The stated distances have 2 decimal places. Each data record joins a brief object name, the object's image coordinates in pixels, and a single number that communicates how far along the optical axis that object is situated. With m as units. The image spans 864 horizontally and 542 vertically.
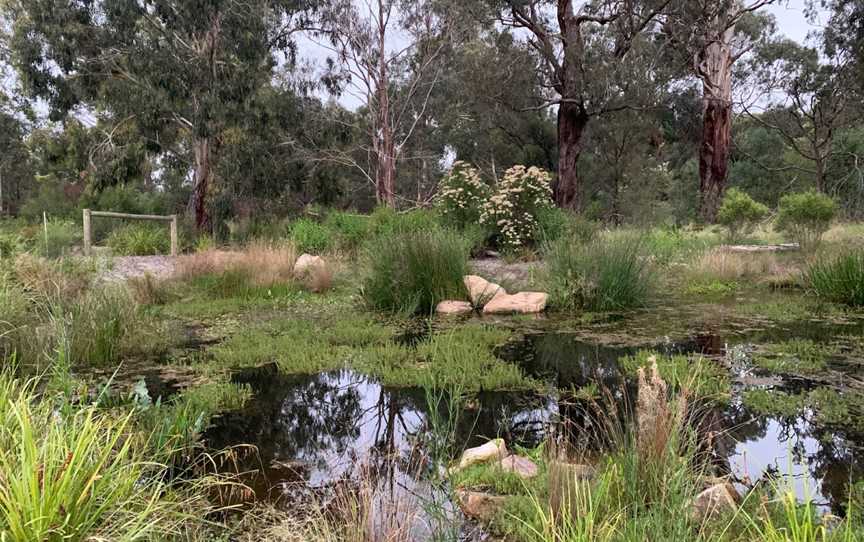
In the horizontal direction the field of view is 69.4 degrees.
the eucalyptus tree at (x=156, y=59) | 15.09
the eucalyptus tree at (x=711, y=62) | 17.38
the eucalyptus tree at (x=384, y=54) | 20.28
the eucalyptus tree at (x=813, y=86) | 22.66
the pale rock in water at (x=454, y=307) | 7.10
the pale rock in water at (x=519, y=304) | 7.14
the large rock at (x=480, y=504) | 2.47
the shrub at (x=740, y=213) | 14.59
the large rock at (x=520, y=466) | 2.71
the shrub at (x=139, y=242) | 12.96
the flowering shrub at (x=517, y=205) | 11.27
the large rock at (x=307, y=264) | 9.29
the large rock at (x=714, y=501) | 2.11
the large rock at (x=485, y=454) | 2.85
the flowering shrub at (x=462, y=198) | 12.06
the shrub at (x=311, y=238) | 12.02
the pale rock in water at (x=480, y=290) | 7.43
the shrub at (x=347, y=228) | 12.09
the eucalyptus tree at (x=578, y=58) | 15.97
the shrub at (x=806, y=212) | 13.52
